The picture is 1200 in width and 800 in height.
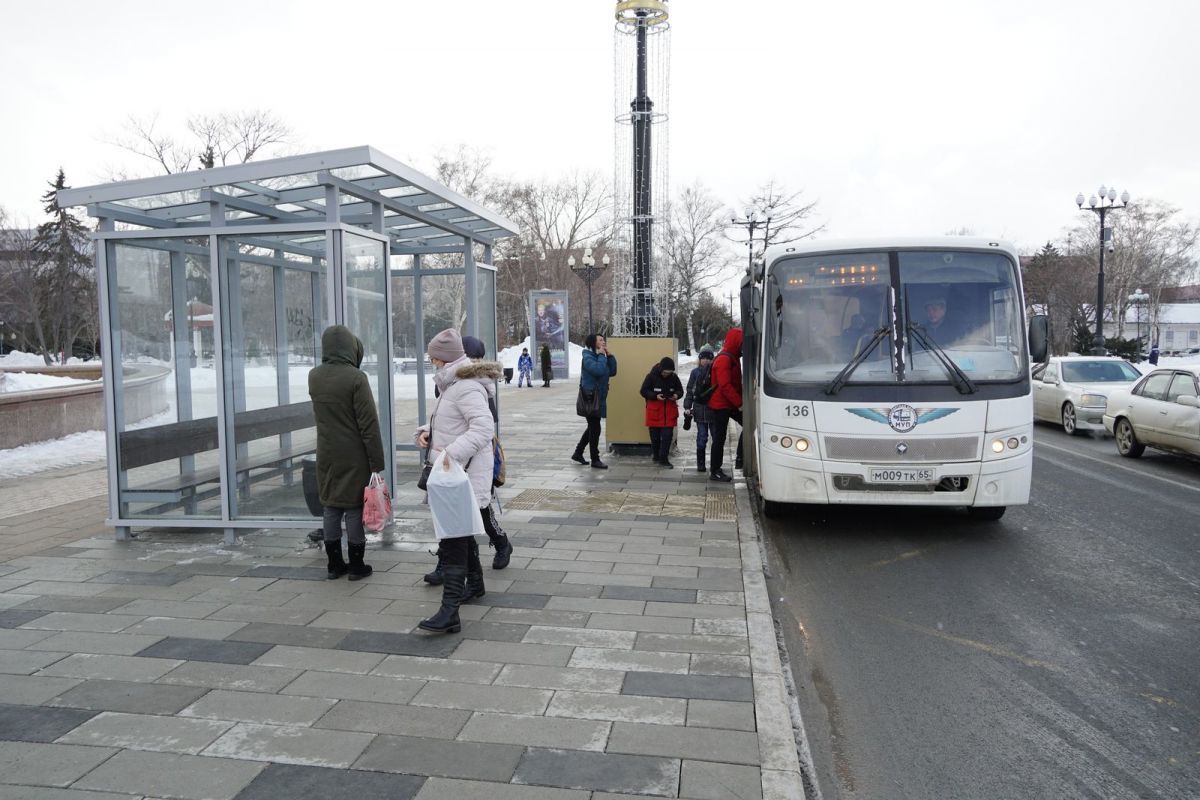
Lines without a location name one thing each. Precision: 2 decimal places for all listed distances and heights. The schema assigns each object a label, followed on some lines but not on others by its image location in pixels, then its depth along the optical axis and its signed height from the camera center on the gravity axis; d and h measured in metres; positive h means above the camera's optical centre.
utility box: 12.42 -0.64
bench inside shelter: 7.38 -0.95
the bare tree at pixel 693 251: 43.88 +4.89
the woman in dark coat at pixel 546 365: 32.19 -0.78
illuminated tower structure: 15.10 +2.71
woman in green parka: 5.93 -0.61
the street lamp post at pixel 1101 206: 28.41 +4.49
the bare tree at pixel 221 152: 41.00 +9.59
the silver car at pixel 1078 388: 15.92 -0.94
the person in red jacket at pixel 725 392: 10.60 -0.62
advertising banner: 33.03 +0.97
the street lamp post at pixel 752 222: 31.51 +4.58
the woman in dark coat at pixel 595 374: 11.48 -0.41
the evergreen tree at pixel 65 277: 53.28 +4.50
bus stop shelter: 6.92 +0.27
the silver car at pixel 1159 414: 11.48 -1.08
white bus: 7.42 -0.31
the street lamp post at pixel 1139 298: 51.57 +2.49
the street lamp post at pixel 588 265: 32.81 +3.15
